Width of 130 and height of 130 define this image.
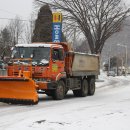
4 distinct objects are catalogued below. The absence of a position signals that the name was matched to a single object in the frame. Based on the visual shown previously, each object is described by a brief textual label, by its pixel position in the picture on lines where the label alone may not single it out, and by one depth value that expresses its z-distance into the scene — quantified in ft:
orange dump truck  58.18
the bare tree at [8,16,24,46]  182.60
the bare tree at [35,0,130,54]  147.95
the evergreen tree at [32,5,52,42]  139.24
